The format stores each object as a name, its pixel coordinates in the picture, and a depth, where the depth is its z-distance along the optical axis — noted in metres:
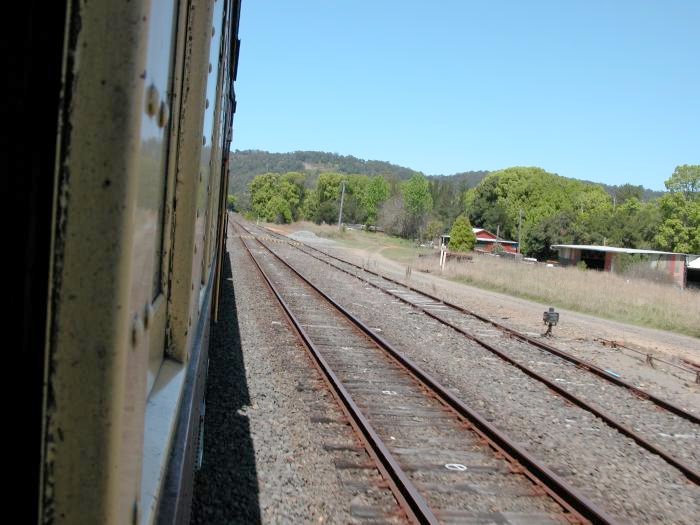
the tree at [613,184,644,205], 103.69
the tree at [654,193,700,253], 54.75
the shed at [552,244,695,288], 43.22
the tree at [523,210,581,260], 64.69
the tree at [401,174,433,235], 82.94
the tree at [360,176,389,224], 101.94
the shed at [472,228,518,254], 77.88
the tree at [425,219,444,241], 75.74
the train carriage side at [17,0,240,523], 0.68
